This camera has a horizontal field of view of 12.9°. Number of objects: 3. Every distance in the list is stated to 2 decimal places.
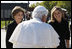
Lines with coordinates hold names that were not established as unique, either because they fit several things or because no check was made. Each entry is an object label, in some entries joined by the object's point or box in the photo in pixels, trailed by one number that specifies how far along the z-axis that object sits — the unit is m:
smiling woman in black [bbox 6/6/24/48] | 5.06
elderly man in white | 3.59
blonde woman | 5.39
